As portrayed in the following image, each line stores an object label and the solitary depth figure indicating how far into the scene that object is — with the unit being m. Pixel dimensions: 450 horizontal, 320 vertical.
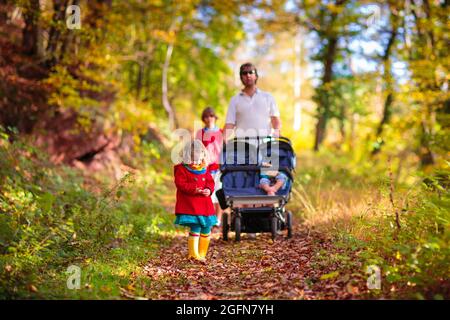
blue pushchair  7.45
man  7.92
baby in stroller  7.38
